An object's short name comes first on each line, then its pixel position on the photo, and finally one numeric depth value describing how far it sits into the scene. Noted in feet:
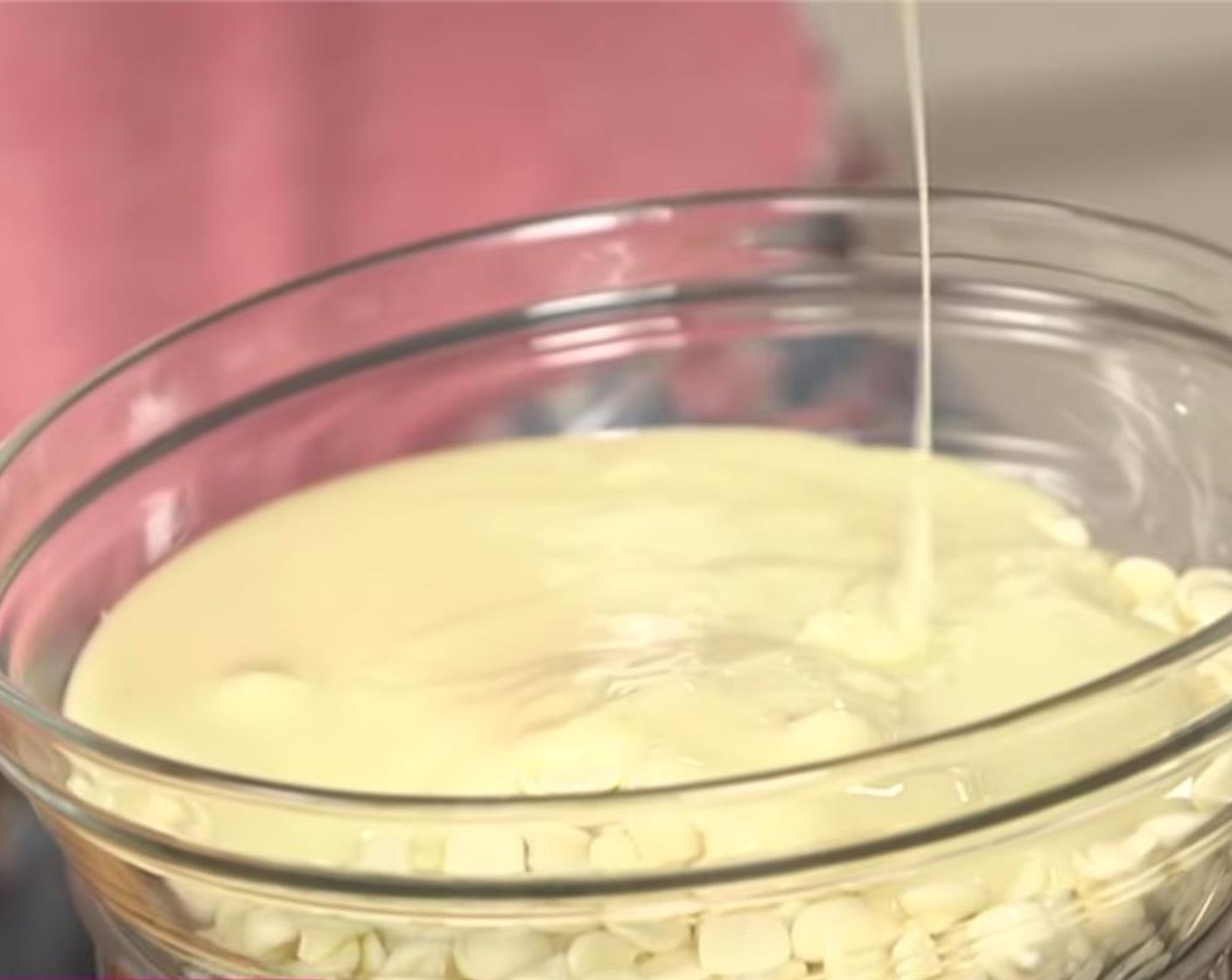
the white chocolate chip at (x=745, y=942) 2.19
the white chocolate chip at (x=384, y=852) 2.17
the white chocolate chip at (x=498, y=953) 2.21
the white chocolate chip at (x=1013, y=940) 2.22
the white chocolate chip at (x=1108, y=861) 2.24
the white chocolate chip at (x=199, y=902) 2.28
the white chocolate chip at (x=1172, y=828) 2.26
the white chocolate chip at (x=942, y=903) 2.21
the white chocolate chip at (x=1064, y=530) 2.69
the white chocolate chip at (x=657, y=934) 2.19
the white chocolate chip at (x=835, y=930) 2.19
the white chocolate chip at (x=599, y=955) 2.20
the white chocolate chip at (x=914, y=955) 2.20
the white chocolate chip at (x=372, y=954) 2.25
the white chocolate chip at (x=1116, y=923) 2.25
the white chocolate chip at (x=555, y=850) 2.14
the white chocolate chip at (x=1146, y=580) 2.58
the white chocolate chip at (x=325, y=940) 2.25
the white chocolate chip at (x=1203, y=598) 2.51
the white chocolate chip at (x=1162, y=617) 2.52
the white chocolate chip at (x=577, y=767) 2.32
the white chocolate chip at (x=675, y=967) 2.20
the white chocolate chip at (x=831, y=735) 2.32
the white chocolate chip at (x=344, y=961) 2.25
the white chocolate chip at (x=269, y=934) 2.26
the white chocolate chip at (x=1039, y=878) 2.22
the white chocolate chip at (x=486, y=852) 2.15
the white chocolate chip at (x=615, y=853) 2.15
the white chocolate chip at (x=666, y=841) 2.15
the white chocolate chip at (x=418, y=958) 2.23
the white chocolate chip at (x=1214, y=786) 2.28
